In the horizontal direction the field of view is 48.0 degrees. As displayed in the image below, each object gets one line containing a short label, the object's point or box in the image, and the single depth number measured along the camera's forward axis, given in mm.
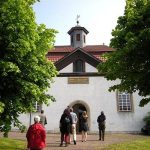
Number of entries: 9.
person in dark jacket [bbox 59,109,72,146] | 7800
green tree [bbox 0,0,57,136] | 5915
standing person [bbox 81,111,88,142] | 8890
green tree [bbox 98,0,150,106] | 5638
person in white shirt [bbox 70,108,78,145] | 8308
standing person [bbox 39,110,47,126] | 8783
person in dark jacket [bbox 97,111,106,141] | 9689
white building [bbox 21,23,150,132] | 13610
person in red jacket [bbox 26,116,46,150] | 5075
